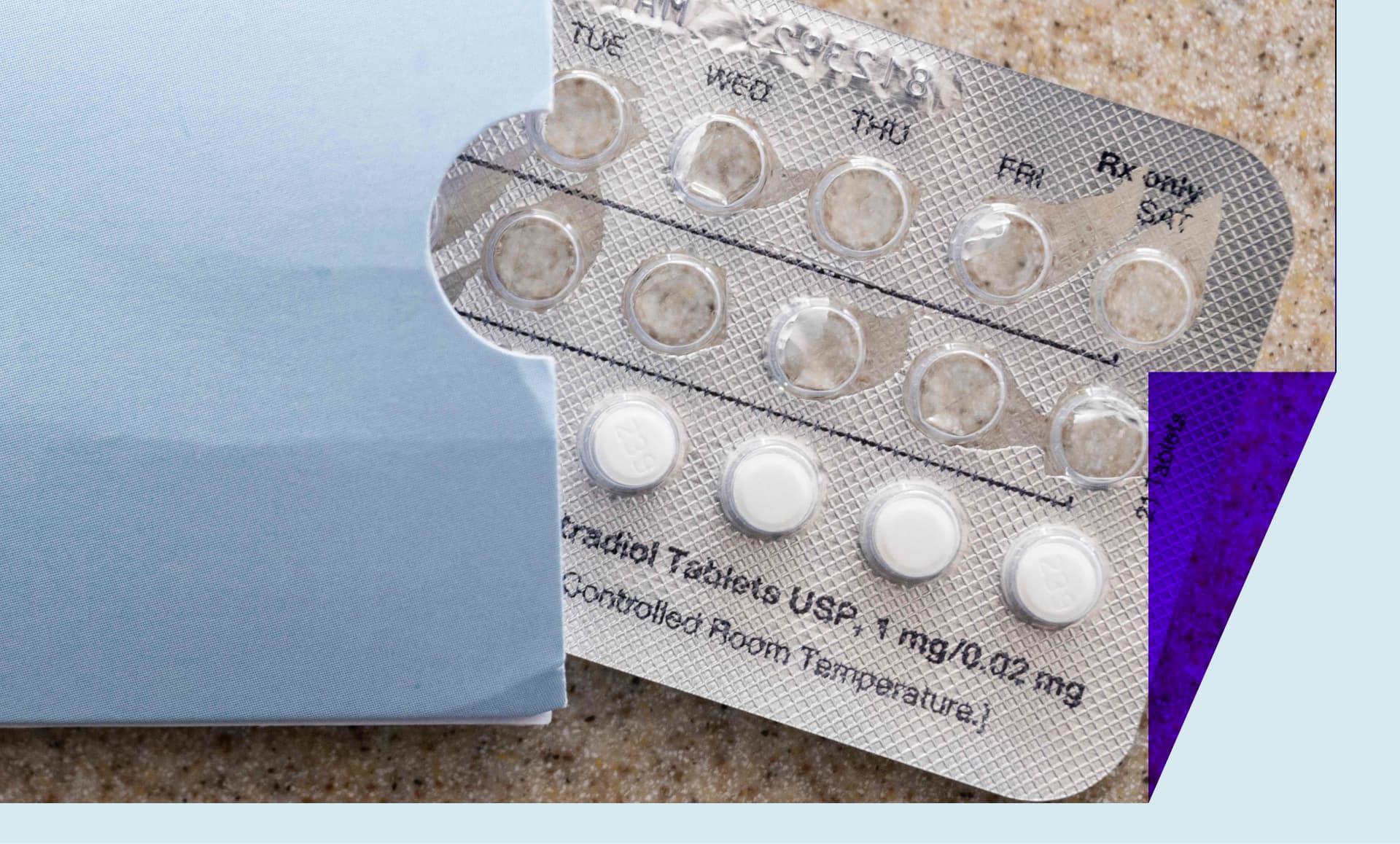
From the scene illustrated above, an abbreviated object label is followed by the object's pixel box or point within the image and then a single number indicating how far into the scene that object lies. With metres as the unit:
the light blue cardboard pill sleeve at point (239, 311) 0.23
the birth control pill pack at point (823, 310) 0.24
